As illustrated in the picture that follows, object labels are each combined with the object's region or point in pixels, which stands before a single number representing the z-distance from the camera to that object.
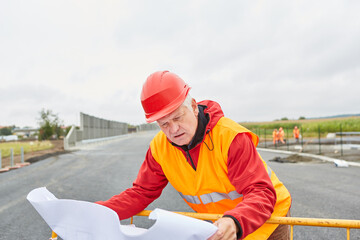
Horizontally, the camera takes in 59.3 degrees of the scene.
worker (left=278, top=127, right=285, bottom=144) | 28.74
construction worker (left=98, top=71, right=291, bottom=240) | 1.97
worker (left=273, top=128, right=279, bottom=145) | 28.37
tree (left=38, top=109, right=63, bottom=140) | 44.00
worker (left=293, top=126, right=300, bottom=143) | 30.19
